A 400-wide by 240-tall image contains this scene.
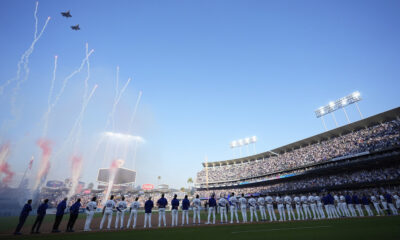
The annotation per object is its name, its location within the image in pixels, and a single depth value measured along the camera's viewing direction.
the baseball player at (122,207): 13.15
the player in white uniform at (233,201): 15.63
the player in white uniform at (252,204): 15.89
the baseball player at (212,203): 15.34
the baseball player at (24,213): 11.66
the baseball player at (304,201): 18.05
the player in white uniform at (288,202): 17.34
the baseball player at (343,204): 18.84
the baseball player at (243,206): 15.27
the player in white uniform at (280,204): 17.19
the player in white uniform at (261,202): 16.95
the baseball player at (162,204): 14.23
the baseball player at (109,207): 13.12
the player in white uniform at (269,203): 16.73
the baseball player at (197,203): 15.17
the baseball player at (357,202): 18.83
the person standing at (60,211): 12.49
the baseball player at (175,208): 14.49
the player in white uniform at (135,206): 13.65
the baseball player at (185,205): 15.02
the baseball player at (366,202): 19.17
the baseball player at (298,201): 17.92
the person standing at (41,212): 12.30
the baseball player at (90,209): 12.22
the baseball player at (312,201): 17.92
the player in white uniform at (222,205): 15.34
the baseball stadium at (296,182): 9.23
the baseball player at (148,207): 13.87
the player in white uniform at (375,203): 18.81
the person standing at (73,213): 12.37
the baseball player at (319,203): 17.94
